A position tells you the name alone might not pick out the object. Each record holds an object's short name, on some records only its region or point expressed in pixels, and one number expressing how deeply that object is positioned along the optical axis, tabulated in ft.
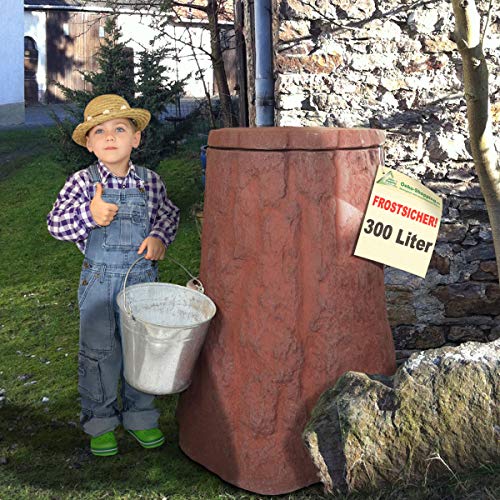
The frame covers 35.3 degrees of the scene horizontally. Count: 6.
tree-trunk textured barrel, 9.41
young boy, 10.49
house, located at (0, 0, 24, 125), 53.78
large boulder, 8.70
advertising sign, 9.80
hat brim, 10.48
